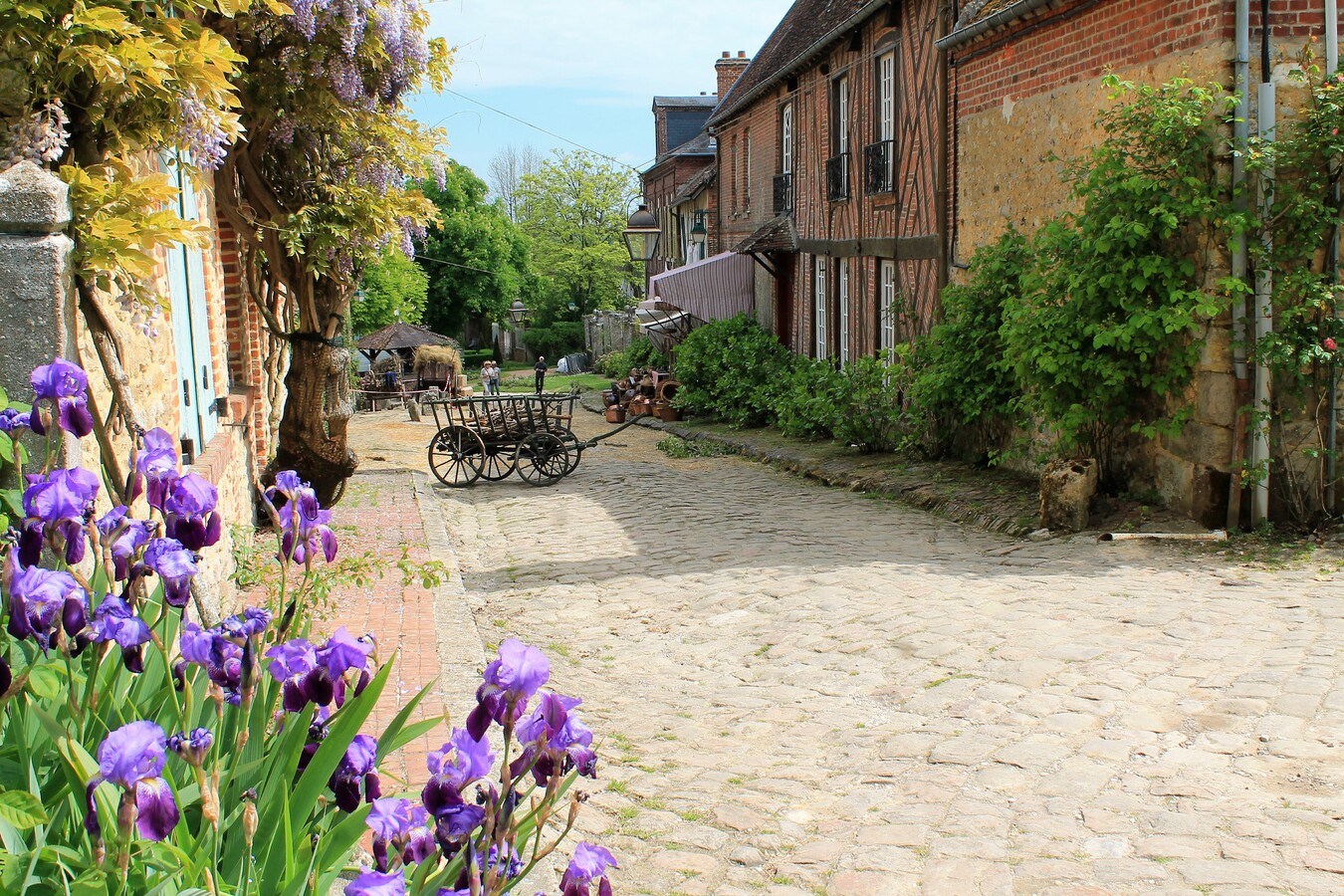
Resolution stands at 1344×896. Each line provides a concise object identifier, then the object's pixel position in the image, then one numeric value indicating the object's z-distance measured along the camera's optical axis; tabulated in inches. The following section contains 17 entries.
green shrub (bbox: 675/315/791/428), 739.4
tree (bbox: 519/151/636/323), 2111.2
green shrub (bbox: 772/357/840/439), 598.5
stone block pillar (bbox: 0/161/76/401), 129.9
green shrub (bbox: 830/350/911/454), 541.6
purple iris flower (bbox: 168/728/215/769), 73.0
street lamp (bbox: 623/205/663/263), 1294.3
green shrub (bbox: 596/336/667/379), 1103.0
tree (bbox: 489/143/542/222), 2255.3
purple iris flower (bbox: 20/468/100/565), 85.6
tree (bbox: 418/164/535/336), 1866.4
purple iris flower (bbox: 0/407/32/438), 102.5
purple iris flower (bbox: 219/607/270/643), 82.7
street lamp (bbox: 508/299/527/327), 2000.5
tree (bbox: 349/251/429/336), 1397.6
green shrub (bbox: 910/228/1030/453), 421.1
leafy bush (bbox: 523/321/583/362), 1975.9
